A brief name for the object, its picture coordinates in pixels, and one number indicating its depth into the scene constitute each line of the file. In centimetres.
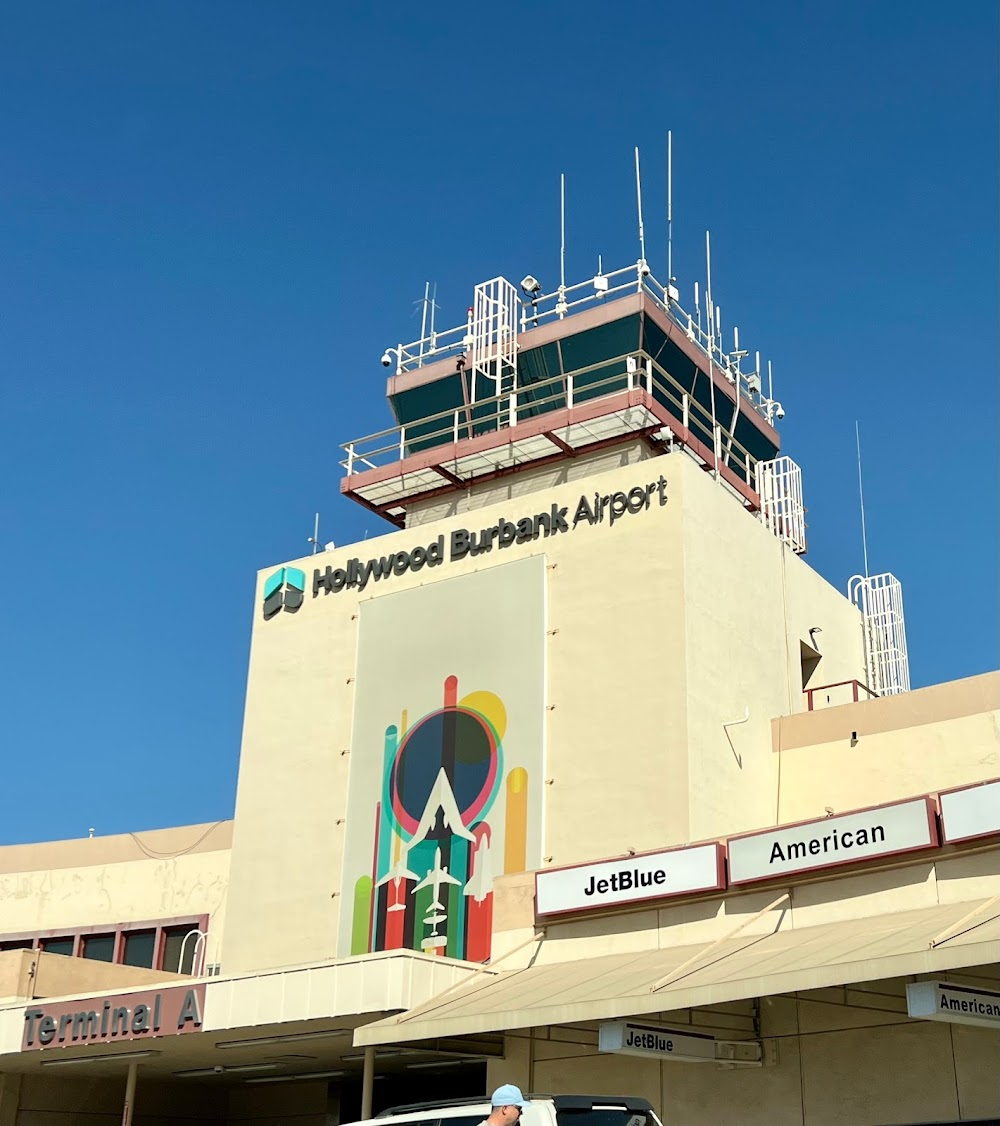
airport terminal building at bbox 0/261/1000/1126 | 1719
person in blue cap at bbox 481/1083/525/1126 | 802
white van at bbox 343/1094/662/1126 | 1067
